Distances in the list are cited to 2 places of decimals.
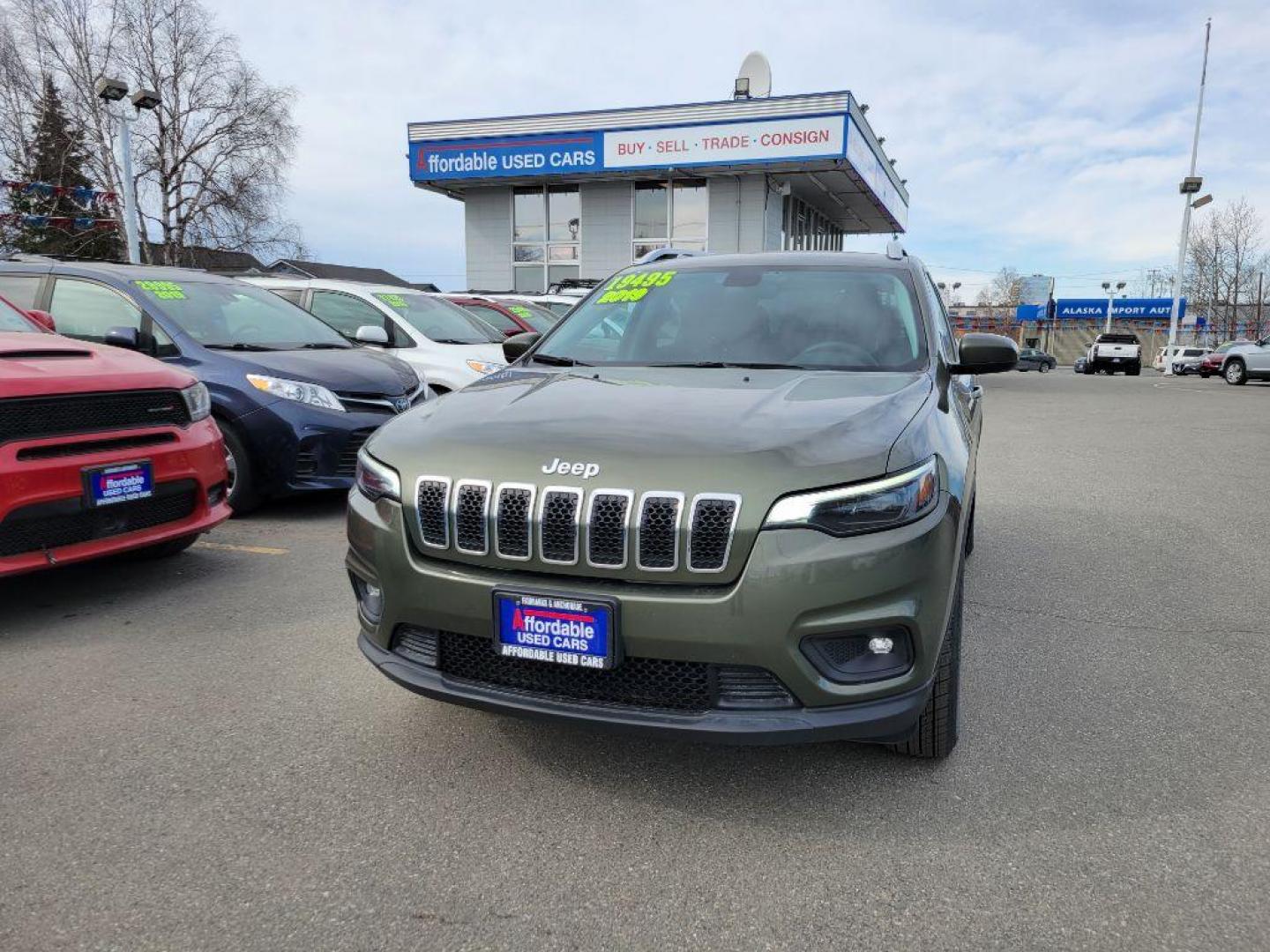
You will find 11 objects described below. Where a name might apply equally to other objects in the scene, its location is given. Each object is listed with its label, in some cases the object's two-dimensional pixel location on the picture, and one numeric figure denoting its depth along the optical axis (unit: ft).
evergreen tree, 101.45
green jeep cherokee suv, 6.87
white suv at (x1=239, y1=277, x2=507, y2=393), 26.16
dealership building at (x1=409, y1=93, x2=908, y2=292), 68.59
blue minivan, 18.21
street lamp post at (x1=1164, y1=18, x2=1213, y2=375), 95.81
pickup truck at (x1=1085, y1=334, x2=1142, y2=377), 114.62
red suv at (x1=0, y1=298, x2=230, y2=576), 11.73
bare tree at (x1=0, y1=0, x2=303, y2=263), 100.32
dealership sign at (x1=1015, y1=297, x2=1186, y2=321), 221.05
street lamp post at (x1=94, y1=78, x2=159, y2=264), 50.24
